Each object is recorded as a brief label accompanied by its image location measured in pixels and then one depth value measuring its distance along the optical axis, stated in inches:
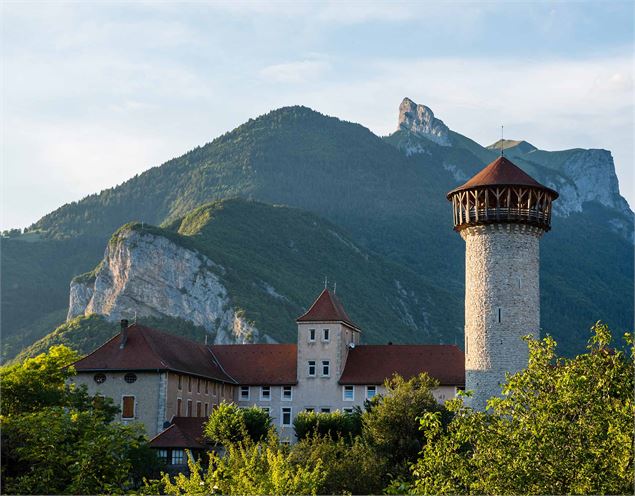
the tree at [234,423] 2450.8
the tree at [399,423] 2247.8
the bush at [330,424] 2591.0
